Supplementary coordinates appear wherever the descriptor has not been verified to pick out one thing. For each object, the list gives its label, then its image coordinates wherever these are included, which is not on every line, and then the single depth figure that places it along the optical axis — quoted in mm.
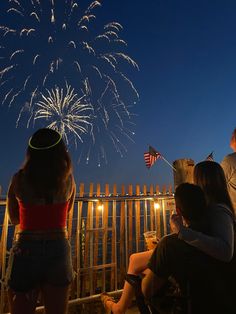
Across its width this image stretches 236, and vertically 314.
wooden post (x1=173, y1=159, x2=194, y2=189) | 4699
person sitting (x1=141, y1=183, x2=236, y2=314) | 1778
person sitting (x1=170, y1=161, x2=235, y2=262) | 1803
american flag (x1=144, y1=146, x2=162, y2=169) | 7320
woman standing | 1721
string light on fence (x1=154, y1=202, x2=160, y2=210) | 5906
